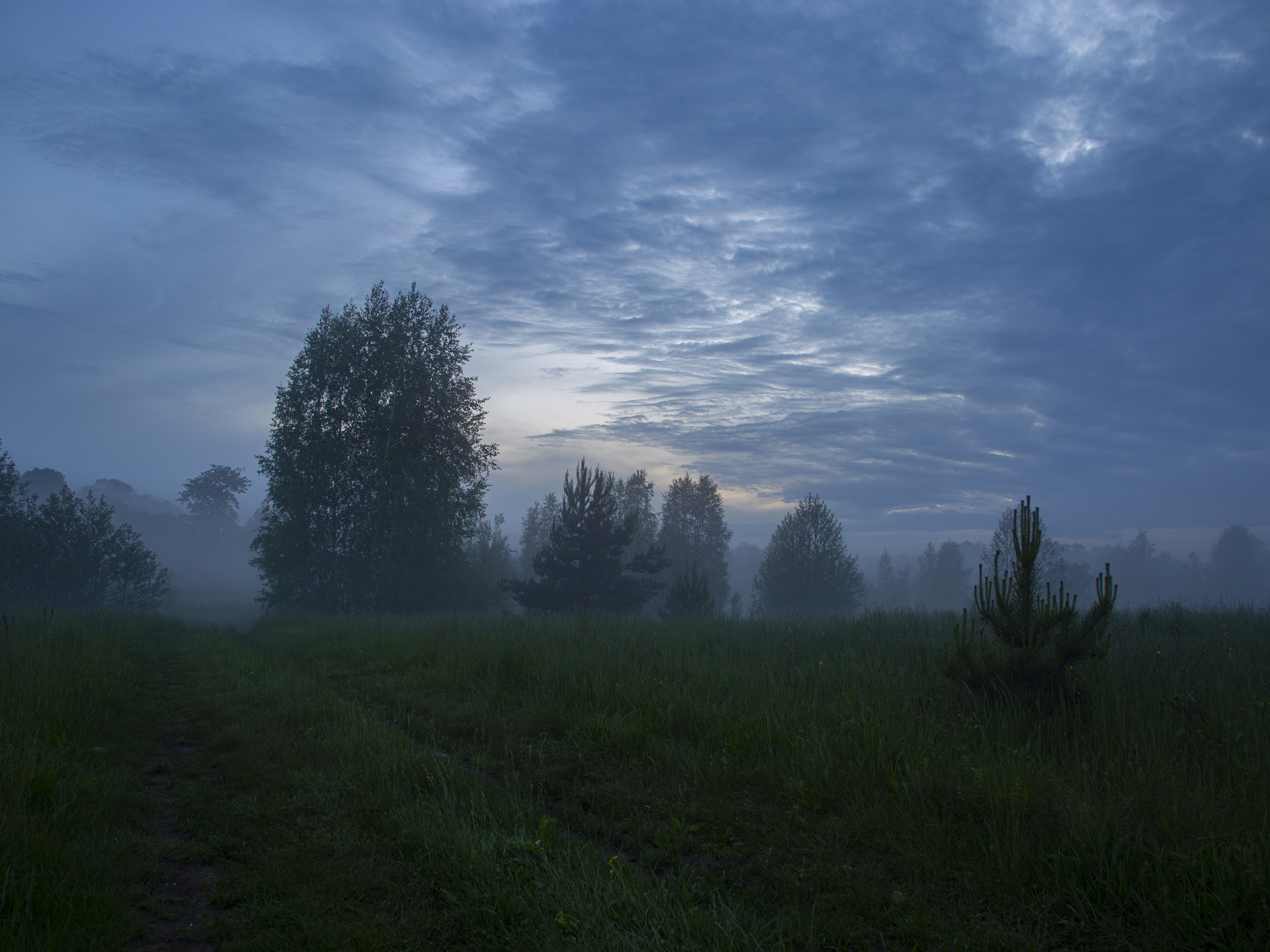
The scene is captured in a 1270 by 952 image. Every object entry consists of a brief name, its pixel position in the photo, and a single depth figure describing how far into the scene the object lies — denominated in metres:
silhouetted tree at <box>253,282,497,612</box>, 25.34
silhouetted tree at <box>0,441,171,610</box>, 26.89
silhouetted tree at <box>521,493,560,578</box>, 74.75
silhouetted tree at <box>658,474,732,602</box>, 62.34
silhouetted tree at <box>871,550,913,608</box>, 107.12
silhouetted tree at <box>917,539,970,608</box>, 103.19
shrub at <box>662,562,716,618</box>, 31.23
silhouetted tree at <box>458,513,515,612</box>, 32.28
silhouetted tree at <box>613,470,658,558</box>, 62.59
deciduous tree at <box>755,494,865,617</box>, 46.94
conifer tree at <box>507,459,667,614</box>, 28.83
